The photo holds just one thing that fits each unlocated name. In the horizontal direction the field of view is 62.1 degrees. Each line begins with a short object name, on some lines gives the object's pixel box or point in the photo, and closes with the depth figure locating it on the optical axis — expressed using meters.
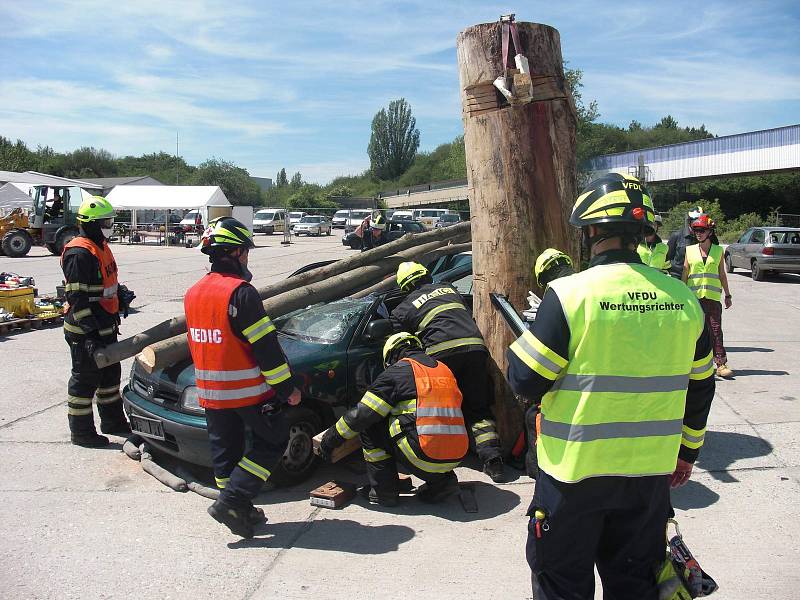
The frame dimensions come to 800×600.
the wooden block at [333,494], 4.62
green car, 4.94
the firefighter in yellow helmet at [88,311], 5.64
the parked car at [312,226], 39.94
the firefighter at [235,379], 4.03
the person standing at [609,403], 2.37
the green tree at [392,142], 97.88
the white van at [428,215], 38.75
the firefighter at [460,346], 5.08
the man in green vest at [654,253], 7.84
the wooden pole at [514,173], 5.04
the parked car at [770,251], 18.55
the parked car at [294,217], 41.86
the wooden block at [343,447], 4.94
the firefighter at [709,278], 7.68
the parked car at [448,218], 37.84
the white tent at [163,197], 33.94
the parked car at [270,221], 40.00
